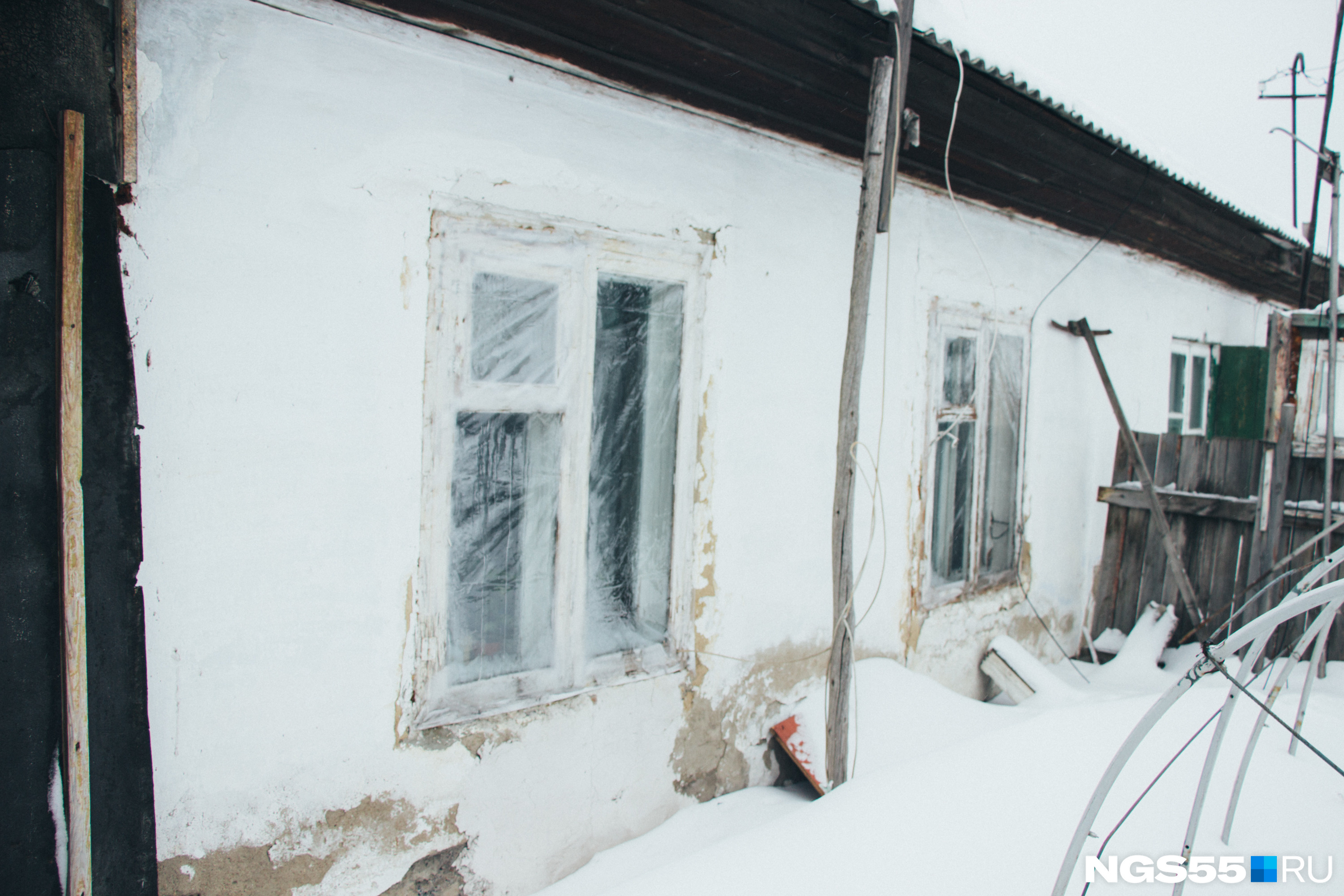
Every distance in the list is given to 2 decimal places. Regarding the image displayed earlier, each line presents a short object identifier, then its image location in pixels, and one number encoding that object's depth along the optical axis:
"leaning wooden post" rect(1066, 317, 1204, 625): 4.57
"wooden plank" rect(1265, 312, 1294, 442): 5.49
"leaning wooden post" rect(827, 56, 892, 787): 2.34
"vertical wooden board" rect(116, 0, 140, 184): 1.66
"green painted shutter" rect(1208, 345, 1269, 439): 5.98
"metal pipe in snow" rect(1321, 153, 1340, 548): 4.01
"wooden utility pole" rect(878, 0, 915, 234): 2.26
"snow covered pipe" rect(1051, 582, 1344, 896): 1.41
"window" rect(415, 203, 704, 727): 2.24
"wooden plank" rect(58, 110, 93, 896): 1.55
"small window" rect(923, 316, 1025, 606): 3.98
